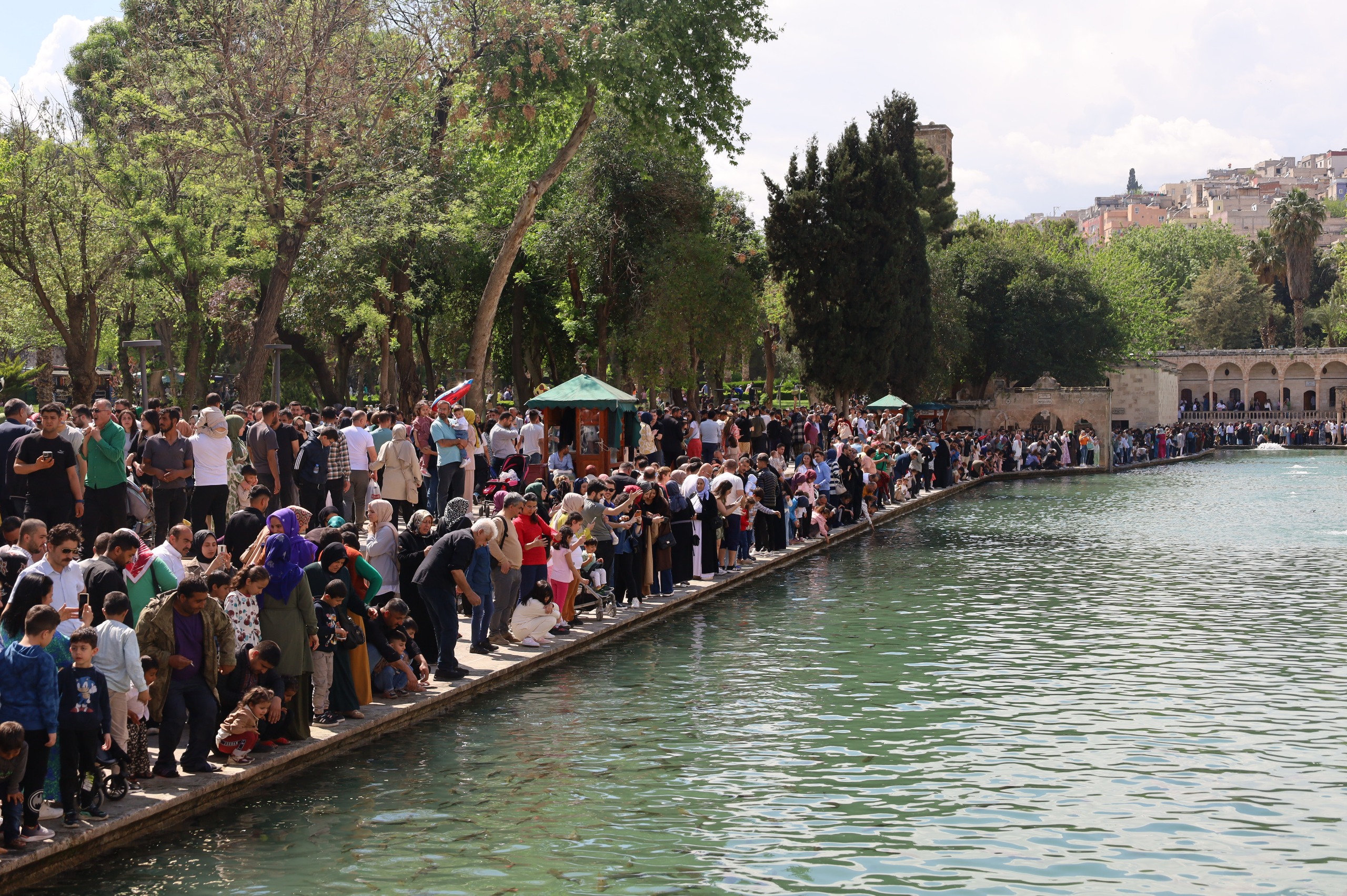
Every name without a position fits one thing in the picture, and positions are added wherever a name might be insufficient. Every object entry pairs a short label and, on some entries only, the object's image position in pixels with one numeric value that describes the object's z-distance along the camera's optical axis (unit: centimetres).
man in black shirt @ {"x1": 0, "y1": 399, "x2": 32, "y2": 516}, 1241
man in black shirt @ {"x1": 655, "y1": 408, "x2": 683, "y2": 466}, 2814
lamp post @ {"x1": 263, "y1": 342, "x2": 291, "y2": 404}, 2411
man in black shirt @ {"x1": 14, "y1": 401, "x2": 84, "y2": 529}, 1162
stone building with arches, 9394
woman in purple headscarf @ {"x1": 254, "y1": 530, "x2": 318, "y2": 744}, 973
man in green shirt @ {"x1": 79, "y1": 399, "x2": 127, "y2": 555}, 1251
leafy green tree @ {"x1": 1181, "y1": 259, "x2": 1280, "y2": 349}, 9956
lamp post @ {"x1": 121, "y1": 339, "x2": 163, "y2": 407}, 2131
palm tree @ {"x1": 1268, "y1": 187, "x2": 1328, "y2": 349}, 9812
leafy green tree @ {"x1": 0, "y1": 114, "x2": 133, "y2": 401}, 3042
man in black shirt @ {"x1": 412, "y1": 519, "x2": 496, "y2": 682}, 1223
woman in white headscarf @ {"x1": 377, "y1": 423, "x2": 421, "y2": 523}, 1673
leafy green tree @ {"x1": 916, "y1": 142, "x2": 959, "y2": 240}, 6956
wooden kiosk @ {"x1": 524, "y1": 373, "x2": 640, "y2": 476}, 2373
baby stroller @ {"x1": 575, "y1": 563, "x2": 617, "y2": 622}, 1611
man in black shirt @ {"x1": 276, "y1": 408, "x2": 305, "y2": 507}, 1563
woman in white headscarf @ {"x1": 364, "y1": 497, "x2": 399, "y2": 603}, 1208
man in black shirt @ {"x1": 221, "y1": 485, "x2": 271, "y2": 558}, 1045
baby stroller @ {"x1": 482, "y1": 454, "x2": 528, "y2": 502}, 1765
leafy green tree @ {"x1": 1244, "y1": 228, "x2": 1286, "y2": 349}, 10406
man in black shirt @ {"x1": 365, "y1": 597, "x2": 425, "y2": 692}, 1137
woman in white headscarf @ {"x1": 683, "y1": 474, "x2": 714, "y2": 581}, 1911
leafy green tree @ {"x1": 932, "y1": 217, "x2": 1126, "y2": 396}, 6356
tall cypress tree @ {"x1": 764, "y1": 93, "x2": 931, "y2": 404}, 4834
